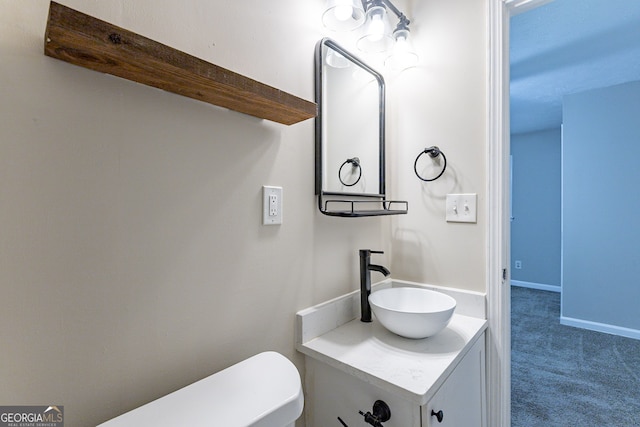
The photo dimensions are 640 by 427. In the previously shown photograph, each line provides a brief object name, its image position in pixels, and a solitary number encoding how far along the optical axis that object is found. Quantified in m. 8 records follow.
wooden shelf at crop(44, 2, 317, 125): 0.48
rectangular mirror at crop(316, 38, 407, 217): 1.09
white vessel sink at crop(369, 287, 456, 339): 0.92
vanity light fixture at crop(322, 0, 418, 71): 1.05
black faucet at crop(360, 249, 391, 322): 1.15
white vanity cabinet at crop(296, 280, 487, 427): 0.77
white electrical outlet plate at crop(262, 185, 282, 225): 0.90
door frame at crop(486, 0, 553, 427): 1.19
